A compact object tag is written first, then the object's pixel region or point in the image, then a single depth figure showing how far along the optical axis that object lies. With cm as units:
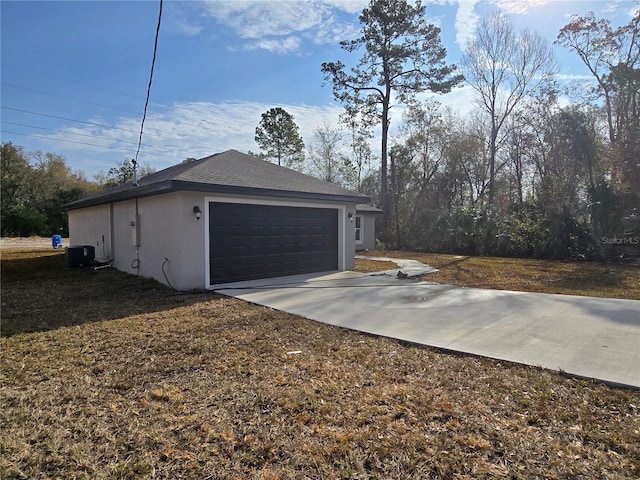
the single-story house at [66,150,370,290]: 778
